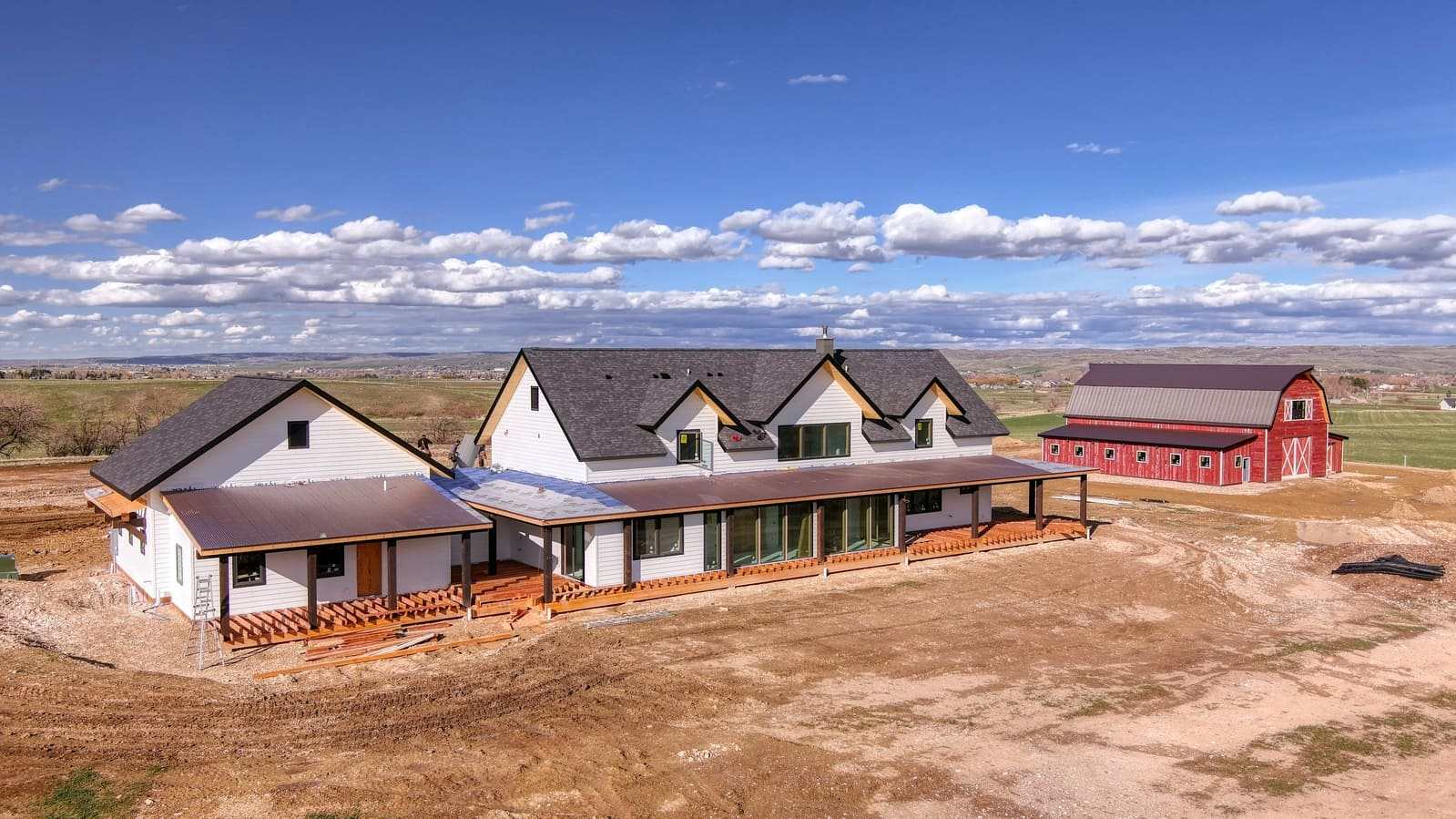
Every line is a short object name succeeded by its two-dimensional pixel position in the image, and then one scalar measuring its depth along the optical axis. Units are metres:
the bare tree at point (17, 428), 59.69
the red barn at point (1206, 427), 48.69
